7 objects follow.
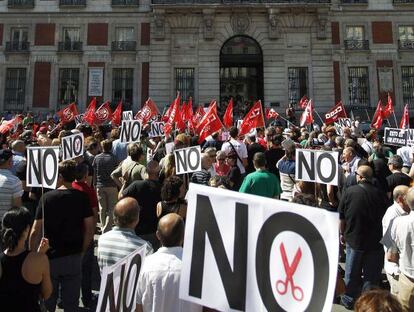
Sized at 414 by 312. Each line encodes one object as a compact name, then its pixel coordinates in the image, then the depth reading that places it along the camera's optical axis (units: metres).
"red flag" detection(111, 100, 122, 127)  19.90
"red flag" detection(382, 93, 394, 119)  18.75
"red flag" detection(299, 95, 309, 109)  25.20
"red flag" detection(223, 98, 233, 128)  17.02
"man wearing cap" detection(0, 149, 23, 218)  5.64
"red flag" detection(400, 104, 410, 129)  15.29
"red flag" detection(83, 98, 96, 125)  19.70
